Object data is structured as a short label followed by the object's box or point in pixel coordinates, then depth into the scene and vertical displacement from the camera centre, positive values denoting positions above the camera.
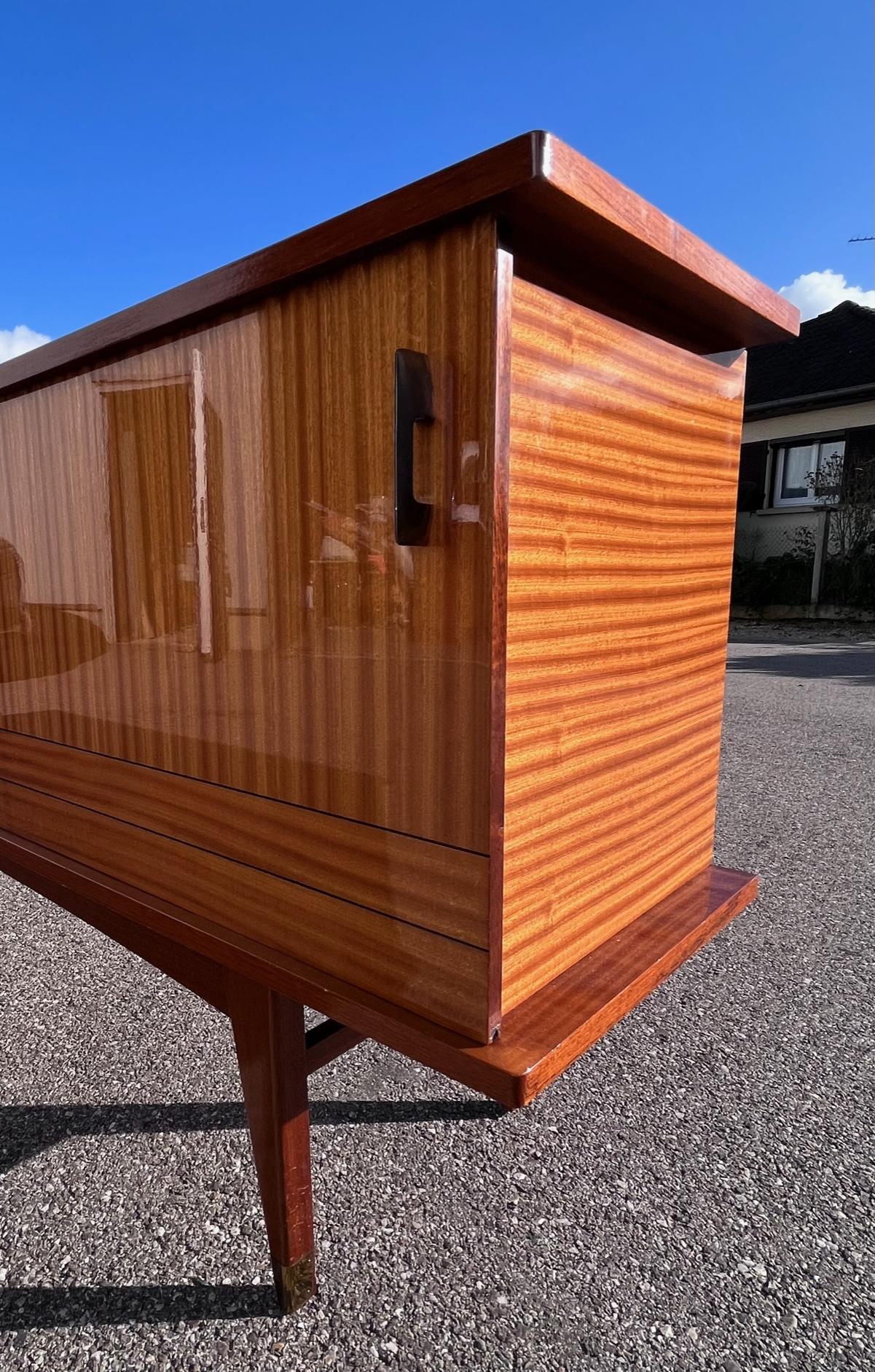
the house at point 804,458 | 14.81 +1.86
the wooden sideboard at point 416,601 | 0.85 -0.06
